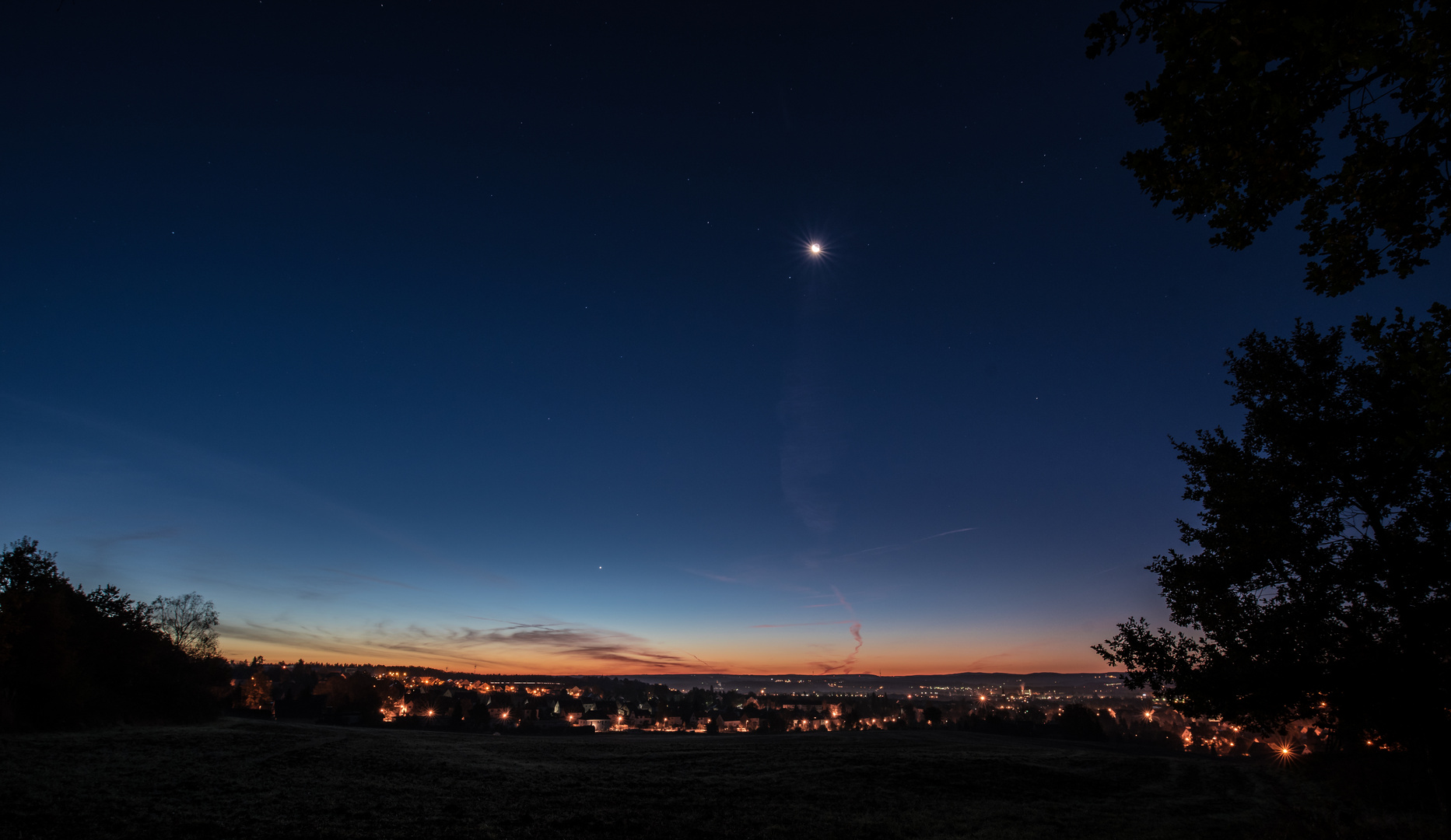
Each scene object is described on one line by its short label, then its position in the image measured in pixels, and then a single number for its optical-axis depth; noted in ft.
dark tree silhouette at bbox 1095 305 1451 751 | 29.50
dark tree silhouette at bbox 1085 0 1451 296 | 13.08
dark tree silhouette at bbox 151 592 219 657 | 196.85
